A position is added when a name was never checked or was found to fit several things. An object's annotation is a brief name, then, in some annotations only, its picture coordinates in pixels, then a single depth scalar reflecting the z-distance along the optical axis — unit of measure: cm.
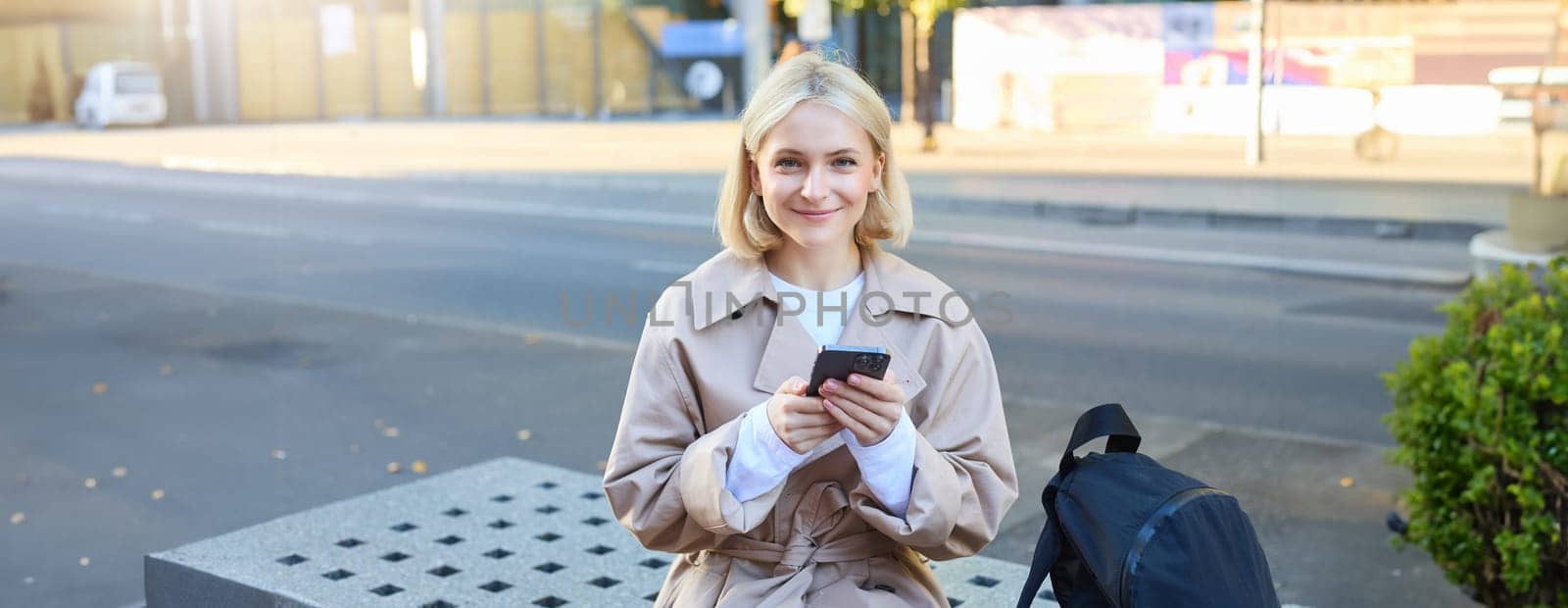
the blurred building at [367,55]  4456
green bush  419
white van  4209
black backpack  237
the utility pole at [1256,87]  2147
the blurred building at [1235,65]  2647
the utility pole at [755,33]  4178
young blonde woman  267
